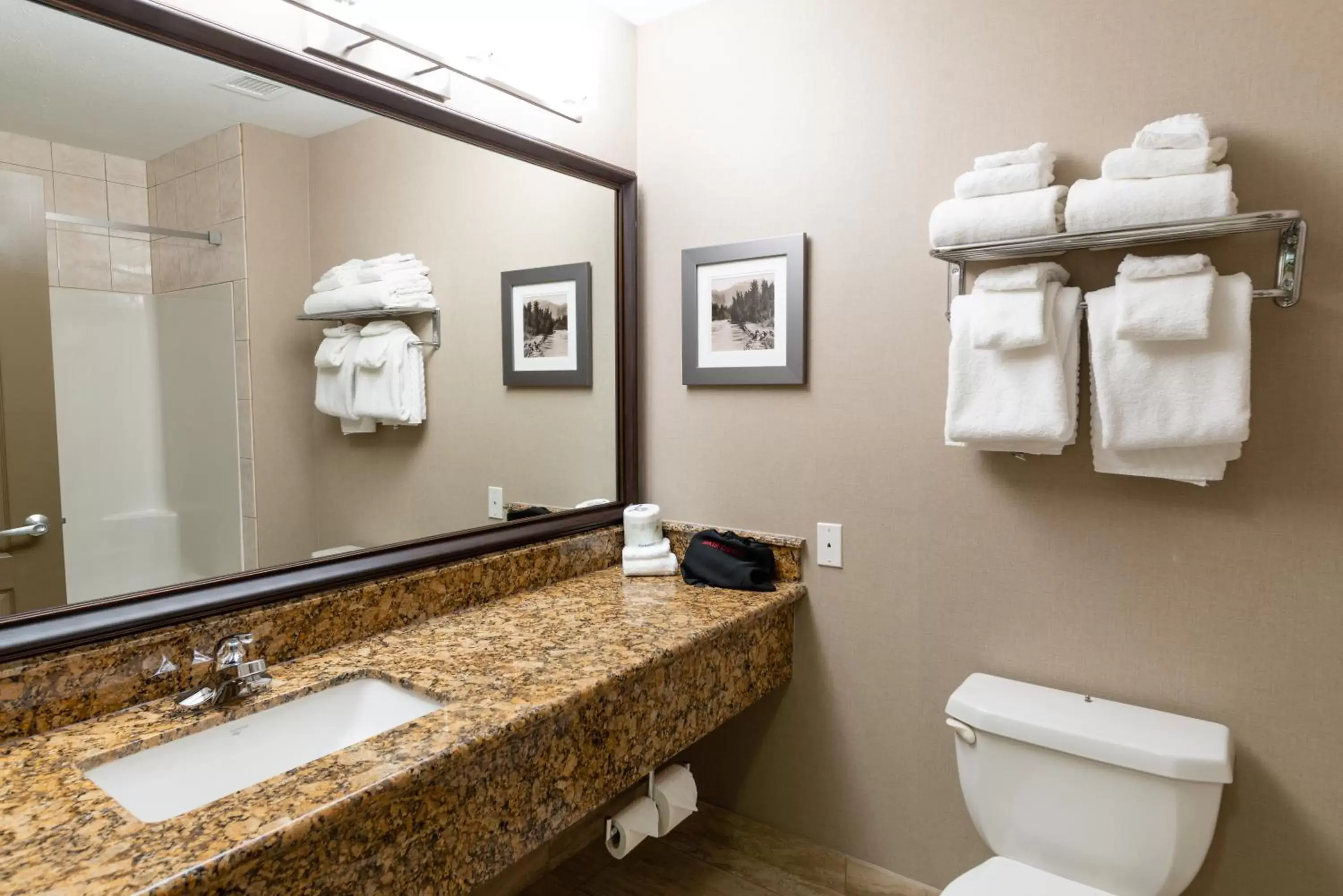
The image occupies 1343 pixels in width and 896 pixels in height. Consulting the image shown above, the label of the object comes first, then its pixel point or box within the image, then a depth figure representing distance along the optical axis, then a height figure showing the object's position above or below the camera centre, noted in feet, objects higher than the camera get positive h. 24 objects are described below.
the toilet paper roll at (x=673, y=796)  6.15 -3.16
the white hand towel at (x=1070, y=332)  5.06 +0.47
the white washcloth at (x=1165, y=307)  4.44 +0.57
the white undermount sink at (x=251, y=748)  3.75 -1.85
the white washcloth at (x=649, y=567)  6.95 -1.47
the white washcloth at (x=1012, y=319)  4.95 +0.56
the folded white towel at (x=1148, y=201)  4.37 +1.19
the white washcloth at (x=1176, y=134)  4.47 +1.58
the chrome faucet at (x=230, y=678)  4.11 -1.49
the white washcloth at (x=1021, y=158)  5.02 +1.64
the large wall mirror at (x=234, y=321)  3.91 +0.55
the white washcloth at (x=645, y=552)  7.00 -1.35
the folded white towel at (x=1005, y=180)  5.02 +1.49
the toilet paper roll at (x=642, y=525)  7.11 -1.11
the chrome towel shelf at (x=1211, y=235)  4.34 +1.01
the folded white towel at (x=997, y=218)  4.91 +1.23
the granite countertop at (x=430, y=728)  2.91 -1.64
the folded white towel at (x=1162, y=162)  4.44 +1.43
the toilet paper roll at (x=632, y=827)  5.89 -3.26
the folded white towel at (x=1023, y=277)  5.00 +0.85
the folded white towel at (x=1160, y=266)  4.50 +0.82
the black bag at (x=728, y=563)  6.55 -1.37
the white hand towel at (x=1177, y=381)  4.48 +0.13
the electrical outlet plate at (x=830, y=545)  6.51 -1.20
